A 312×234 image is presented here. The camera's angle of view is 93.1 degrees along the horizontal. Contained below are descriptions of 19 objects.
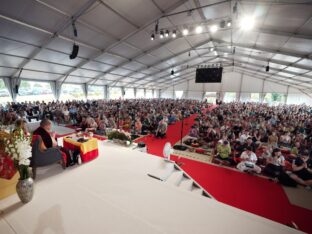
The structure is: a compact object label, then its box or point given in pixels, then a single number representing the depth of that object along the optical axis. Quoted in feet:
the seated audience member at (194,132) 25.36
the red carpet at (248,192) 9.83
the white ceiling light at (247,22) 18.31
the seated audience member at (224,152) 16.46
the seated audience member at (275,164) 14.15
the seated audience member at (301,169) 13.17
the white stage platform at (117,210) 5.26
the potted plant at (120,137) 14.43
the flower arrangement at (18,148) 5.17
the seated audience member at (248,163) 14.85
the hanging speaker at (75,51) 25.06
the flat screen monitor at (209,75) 41.81
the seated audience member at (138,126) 26.58
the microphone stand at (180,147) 20.52
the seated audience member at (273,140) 20.87
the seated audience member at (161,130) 25.62
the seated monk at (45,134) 8.78
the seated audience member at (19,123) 11.48
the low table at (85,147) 10.06
